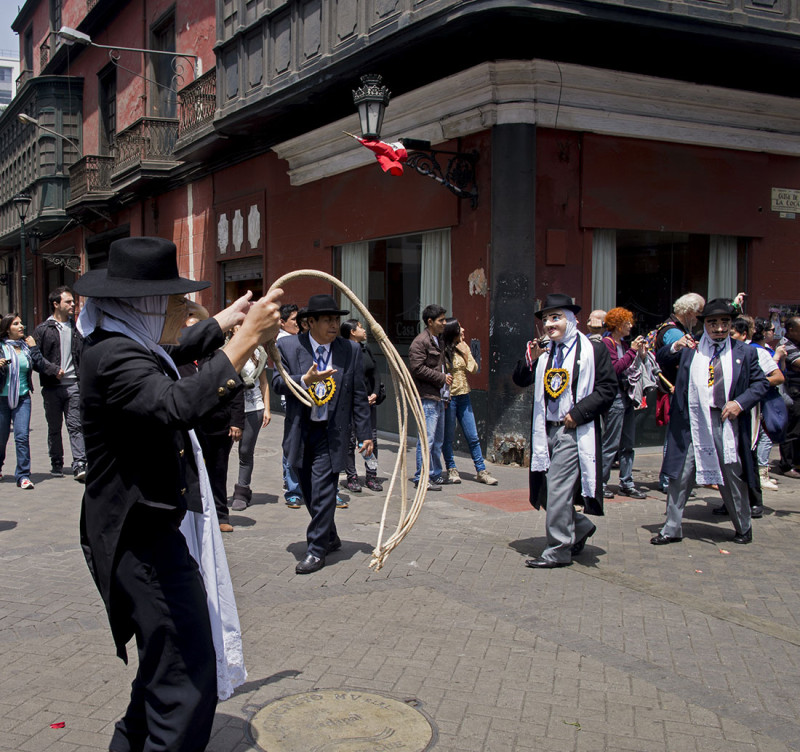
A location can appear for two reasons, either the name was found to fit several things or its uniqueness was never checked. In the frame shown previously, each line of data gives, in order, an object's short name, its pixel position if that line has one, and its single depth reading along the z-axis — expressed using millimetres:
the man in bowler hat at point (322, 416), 6074
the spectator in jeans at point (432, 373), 8922
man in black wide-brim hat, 2693
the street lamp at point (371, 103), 9953
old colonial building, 10273
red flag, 9883
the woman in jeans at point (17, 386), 8977
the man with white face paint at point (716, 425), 6746
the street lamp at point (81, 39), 16875
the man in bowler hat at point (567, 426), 6059
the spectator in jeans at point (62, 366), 9234
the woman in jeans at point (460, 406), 9344
